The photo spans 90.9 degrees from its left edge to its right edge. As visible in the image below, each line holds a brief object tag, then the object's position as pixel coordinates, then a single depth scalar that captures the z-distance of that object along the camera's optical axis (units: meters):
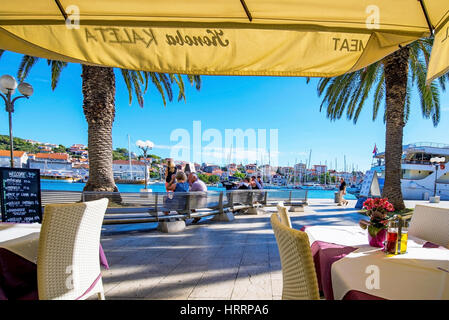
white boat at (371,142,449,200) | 23.64
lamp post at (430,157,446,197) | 16.91
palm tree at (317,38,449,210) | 8.12
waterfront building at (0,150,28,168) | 27.72
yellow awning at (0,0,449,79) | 1.86
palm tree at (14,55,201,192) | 6.69
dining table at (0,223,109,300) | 1.57
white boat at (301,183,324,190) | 44.40
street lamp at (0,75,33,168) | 4.97
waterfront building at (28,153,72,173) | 40.25
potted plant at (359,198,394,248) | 1.74
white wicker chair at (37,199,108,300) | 1.56
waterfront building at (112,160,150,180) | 41.33
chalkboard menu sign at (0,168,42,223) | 3.30
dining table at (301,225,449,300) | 1.13
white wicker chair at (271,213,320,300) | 1.10
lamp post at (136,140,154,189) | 13.52
